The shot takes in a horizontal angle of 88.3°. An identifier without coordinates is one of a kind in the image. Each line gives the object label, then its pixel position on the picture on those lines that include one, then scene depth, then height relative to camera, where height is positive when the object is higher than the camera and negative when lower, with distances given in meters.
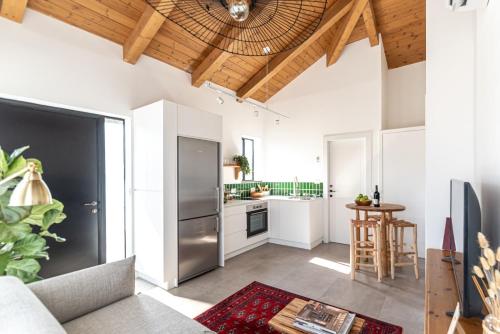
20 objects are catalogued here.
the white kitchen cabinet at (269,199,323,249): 4.63 -1.08
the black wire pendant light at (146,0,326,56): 1.22 +0.80
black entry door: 2.65 +0.01
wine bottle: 3.56 -0.49
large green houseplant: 1.55 -0.40
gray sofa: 1.40 -0.91
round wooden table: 3.35 -0.81
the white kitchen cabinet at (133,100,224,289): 3.06 -0.23
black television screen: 1.13 -0.38
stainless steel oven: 4.59 -0.99
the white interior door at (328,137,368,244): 4.82 -0.28
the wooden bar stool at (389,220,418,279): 3.32 -1.10
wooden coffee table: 1.61 -1.04
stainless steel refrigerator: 3.23 -0.54
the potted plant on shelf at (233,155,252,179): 5.03 +0.00
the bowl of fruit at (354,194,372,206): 3.64 -0.52
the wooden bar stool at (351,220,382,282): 3.24 -1.07
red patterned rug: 2.27 -1.45
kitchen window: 5.61 +0.27
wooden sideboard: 1.12 -0.75
